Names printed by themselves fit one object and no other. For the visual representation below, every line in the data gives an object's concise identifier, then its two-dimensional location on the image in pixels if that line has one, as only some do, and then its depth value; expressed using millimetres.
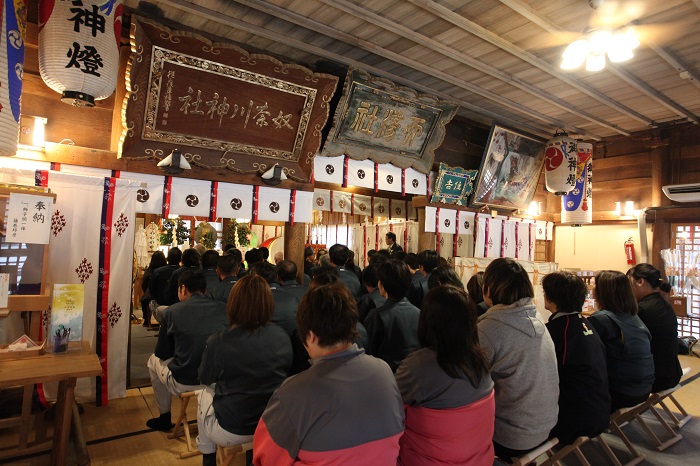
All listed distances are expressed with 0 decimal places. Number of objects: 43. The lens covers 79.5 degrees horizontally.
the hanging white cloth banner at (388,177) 7543
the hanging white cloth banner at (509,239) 9742
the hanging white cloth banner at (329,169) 6906
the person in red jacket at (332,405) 1773
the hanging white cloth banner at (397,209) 9992
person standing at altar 9000
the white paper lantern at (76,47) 3871
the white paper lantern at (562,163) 8672
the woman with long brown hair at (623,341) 3637
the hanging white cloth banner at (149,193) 5426
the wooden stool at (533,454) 2719
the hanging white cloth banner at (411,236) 11084
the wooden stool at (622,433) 3824
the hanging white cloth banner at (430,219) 8336
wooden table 2959
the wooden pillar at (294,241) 6867
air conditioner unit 8242
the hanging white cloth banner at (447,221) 8578
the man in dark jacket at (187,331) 3725
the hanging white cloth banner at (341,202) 8922
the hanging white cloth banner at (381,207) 9719
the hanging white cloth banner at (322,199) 8758
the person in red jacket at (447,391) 2199
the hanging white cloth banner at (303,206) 6785
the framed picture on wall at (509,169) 8727
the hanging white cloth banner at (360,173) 7207
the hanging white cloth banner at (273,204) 6430
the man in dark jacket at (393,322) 3420
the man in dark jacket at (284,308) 4195
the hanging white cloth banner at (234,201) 6074
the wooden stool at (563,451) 3102
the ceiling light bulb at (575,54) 5027
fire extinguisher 9438
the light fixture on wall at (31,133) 4641
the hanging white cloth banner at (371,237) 12297
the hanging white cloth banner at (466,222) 8927
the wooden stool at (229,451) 2678
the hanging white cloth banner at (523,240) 9984
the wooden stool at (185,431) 3774
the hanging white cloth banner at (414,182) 7918
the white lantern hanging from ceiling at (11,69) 3531
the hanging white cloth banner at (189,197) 5711
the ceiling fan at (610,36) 4676
